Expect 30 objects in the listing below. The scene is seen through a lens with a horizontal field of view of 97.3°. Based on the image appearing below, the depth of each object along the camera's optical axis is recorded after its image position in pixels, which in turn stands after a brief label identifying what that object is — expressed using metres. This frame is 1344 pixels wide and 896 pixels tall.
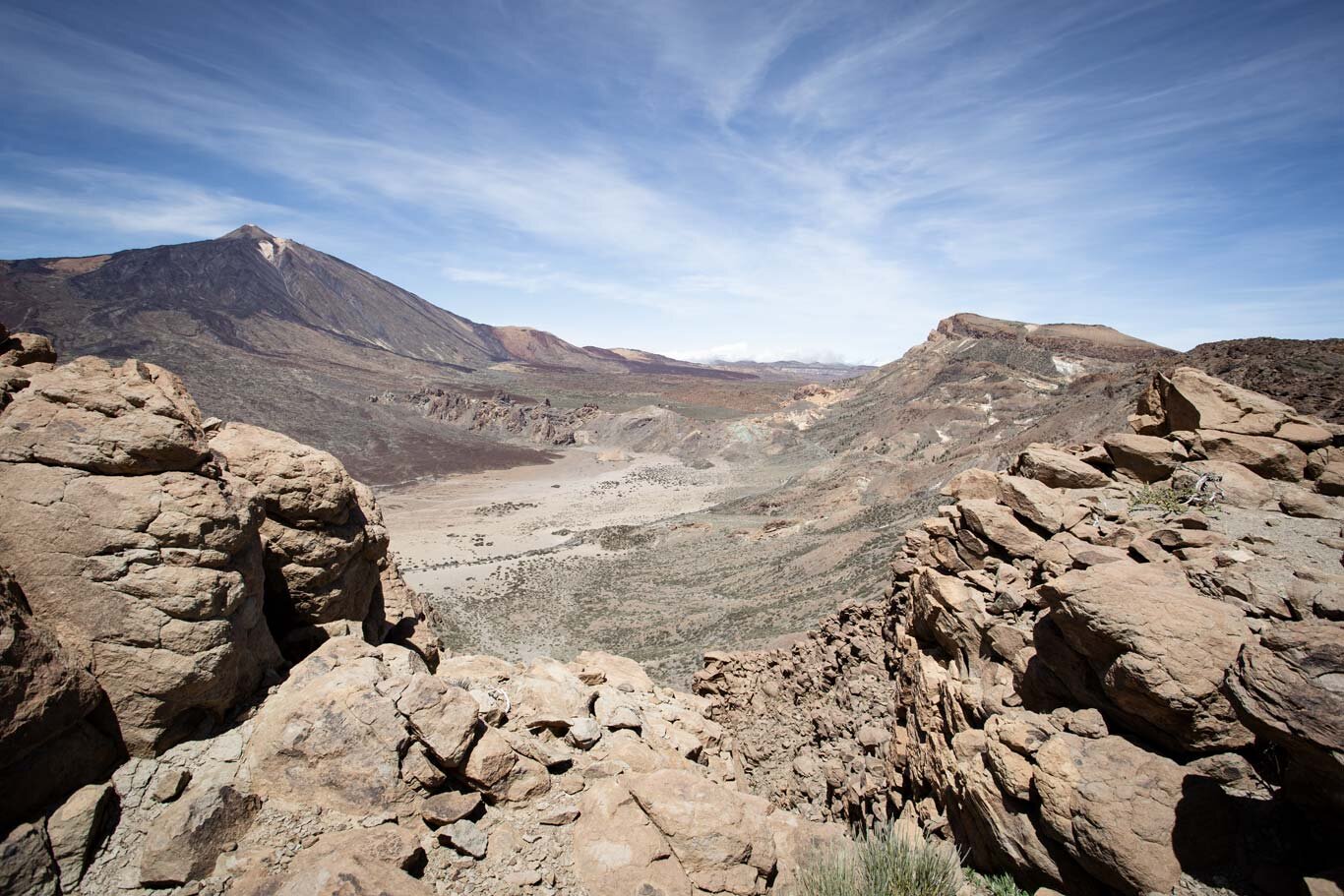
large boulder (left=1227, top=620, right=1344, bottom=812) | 2.91
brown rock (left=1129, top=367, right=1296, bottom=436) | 7.67
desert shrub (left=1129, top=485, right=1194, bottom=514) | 6.88
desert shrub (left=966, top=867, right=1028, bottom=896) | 4.43
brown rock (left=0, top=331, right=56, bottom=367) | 5.00
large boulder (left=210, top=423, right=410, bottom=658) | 6.01
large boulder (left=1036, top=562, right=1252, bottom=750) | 3.90
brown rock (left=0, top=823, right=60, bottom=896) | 3.34
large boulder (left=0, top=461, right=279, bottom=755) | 4.11
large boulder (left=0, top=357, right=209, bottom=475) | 4.30
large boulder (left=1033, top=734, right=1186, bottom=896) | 3.65
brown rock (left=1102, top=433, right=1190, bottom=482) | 7.76
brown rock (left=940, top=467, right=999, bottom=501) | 9.21
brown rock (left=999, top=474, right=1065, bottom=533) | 7.39
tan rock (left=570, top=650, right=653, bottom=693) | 8.82
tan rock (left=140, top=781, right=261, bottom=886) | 3.67
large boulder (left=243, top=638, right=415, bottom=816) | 4.41
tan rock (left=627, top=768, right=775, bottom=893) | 4.67
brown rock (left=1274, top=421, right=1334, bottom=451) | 7.15
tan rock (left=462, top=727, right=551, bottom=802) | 4.88
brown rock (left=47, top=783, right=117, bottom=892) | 3.55
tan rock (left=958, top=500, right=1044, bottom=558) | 7.30
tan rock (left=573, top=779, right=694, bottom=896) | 4.39
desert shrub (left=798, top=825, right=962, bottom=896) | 4.16
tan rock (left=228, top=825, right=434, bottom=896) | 3.59
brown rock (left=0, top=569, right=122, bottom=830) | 3.45
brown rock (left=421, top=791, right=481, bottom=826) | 4.48
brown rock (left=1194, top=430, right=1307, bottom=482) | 7.09
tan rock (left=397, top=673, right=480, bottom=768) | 4.80
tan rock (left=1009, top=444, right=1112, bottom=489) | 8.18
